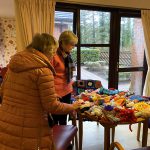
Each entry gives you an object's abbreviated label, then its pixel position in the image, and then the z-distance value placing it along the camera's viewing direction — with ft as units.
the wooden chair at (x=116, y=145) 5.18
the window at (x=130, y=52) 12.88
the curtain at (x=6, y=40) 14.01
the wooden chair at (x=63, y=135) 5.76
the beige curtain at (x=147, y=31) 12.23
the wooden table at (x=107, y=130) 6.21
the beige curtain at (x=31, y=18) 9.50
